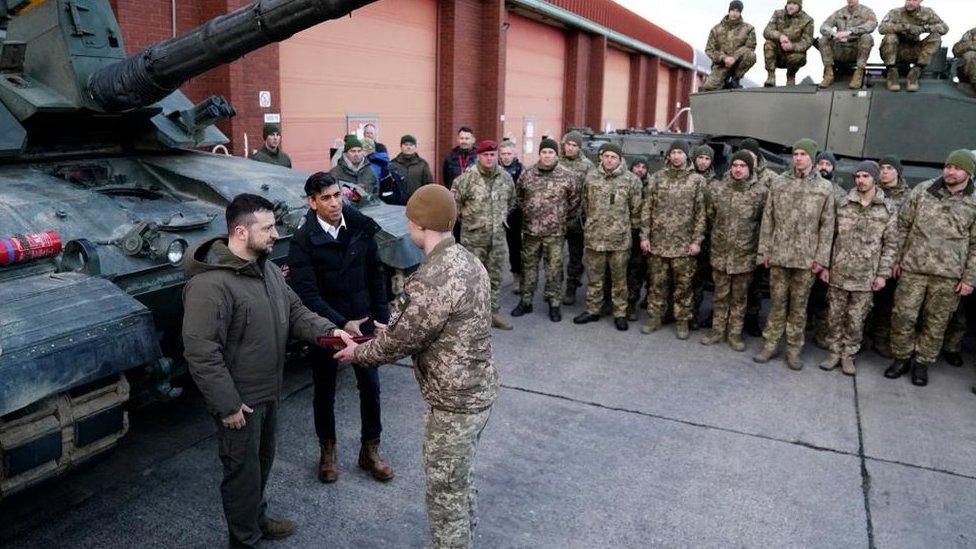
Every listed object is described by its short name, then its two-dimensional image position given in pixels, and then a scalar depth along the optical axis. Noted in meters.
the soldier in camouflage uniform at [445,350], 3.01
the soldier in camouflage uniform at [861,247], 6.12
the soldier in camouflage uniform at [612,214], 7.32
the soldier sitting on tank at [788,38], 9.49
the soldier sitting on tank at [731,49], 10.27
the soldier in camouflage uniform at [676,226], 7.02
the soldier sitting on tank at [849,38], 8.71
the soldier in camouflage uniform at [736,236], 6.69
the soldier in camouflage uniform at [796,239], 6.26
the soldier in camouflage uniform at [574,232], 8.41
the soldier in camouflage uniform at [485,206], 7.17
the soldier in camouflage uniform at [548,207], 7.55
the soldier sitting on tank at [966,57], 8.19
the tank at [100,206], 3.12
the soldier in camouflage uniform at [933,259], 5.99
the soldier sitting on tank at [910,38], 8.30
